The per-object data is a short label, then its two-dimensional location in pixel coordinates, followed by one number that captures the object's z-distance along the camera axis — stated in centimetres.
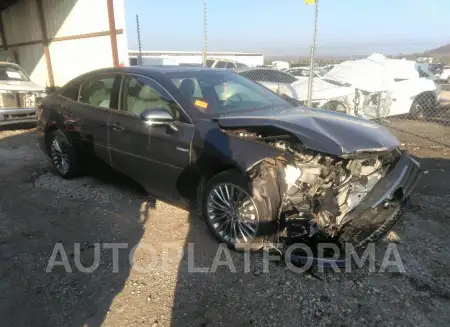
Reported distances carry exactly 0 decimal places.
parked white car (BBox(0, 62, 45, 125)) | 855
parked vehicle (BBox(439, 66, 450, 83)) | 2302
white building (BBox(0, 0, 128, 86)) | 988
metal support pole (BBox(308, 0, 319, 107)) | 618
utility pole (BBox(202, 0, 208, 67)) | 931
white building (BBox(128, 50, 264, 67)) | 2283
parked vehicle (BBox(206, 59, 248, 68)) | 1388
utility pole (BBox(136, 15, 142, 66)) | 1177
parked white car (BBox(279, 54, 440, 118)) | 812
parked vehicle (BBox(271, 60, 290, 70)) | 3100
